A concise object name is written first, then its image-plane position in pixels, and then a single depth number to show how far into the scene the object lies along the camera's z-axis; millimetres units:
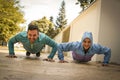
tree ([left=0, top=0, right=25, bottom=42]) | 13227
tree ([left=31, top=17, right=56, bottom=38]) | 24197
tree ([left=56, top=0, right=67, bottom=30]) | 30639
